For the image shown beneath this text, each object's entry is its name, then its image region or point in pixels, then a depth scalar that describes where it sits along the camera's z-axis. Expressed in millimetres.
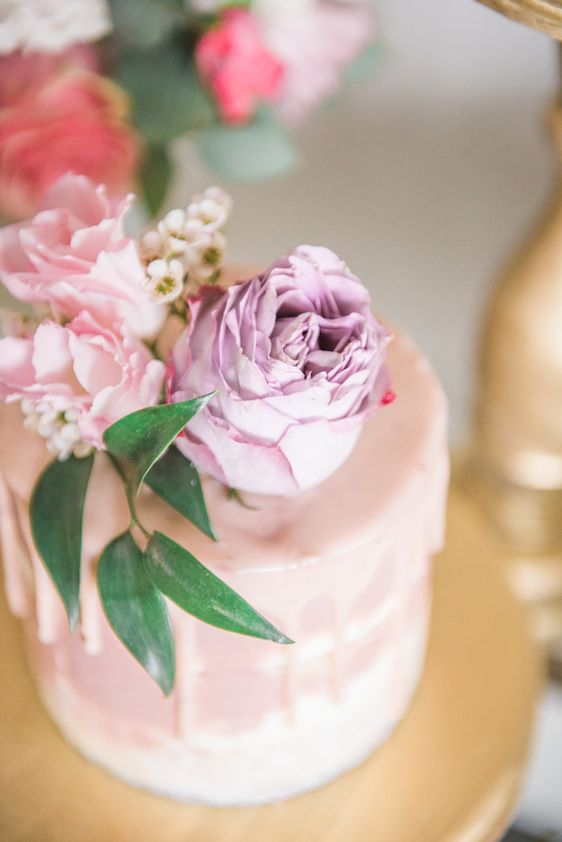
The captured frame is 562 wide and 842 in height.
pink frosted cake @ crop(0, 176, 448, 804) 578
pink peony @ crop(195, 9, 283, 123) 745
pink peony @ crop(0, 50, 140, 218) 733
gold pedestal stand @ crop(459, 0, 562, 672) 772
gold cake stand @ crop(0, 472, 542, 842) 660
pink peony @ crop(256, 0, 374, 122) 771
